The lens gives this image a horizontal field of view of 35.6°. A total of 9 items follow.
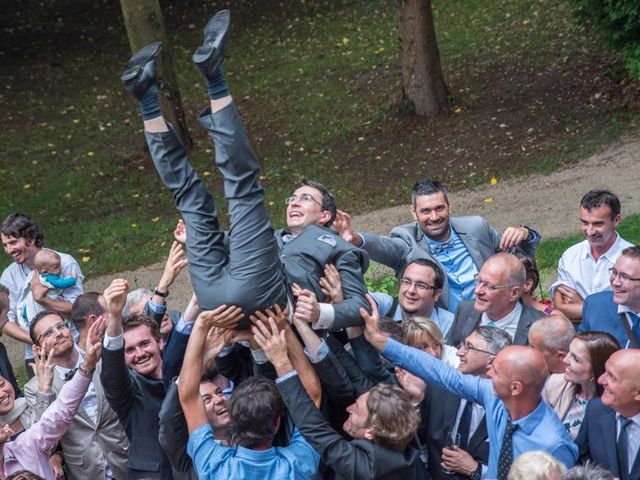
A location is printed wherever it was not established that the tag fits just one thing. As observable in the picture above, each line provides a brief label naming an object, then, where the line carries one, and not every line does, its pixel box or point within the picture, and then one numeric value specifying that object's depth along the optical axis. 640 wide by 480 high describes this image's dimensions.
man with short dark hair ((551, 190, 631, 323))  6.86
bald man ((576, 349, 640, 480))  4.83
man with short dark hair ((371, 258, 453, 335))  6.43
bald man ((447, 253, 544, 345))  6.24
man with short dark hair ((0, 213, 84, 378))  8.09
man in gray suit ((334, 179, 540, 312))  7.15
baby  8.04
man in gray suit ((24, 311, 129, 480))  6.11
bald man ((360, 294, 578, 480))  4.90
